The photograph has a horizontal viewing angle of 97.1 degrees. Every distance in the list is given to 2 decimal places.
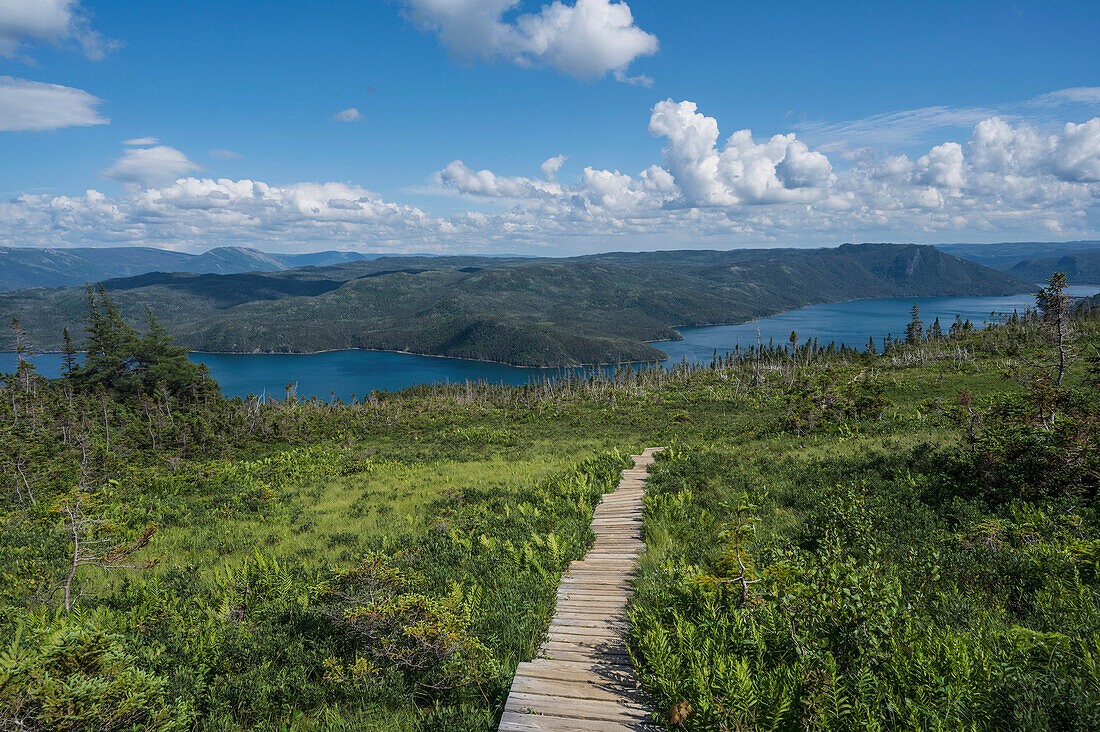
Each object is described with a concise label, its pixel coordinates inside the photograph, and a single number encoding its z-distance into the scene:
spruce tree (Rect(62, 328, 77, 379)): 59.97
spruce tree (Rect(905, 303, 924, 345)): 124.89
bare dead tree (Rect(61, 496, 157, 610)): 7.30
